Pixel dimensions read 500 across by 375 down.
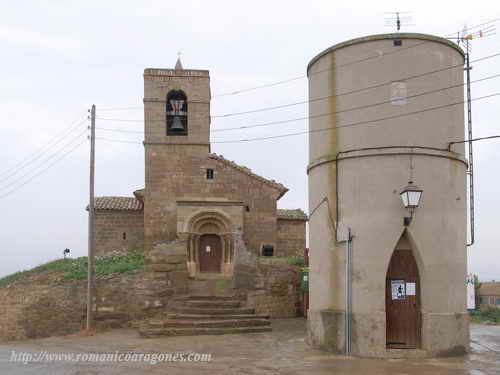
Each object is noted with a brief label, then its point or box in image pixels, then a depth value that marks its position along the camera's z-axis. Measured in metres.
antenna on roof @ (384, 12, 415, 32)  12.94
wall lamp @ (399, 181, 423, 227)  11.17
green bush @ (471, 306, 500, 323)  18.81
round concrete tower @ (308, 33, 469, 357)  11.53
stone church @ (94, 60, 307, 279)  23.14
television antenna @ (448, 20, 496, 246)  13.10
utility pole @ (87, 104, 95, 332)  18.83
